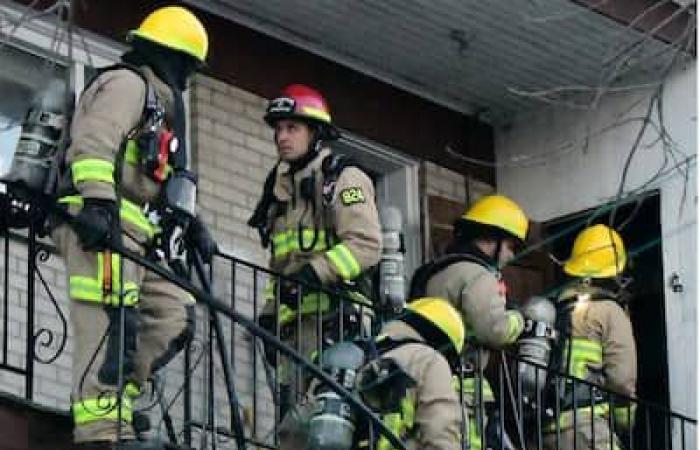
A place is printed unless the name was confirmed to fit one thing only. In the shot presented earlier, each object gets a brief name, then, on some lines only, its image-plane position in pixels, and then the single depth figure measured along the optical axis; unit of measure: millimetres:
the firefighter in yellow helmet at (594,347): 14328
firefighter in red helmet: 12477
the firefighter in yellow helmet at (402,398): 11930
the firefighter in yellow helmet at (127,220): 11086
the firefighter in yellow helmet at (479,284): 13242
